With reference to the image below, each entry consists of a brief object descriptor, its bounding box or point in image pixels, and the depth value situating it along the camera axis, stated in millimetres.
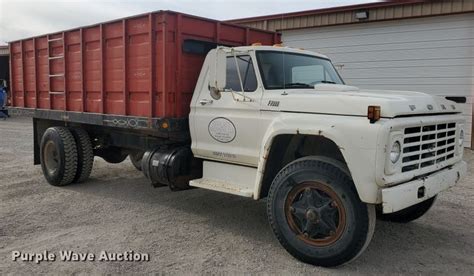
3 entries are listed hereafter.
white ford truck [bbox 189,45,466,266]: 3816
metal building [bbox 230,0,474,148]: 10773
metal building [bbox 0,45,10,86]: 29780
